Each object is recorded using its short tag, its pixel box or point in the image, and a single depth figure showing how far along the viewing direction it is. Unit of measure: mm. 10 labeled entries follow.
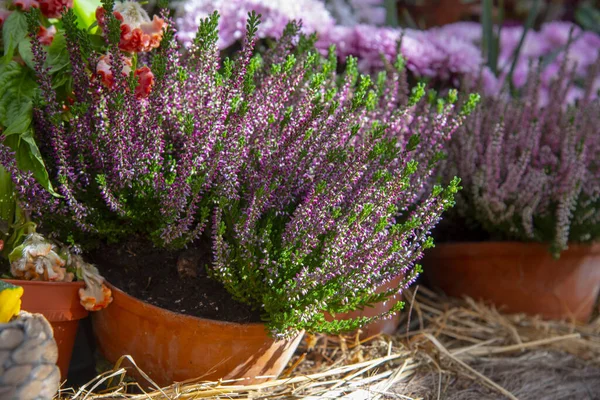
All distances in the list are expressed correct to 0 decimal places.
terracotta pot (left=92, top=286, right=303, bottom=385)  1041
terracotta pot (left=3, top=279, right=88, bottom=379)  991
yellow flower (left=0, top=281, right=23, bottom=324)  830
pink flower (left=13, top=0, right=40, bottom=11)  1094
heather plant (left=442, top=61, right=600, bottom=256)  1514
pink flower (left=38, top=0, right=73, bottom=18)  1101
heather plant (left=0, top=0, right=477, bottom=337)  966
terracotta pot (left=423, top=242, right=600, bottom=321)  1628
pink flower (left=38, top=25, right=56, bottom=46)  1074
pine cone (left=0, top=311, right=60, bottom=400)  755
